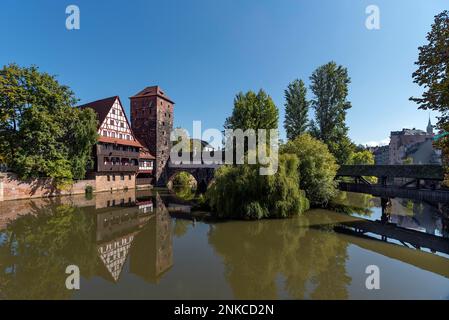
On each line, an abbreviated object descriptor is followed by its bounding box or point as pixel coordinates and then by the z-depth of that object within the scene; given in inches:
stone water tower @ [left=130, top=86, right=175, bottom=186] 1584.6
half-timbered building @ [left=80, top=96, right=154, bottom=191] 1202.6
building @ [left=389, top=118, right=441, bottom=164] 2341.3
